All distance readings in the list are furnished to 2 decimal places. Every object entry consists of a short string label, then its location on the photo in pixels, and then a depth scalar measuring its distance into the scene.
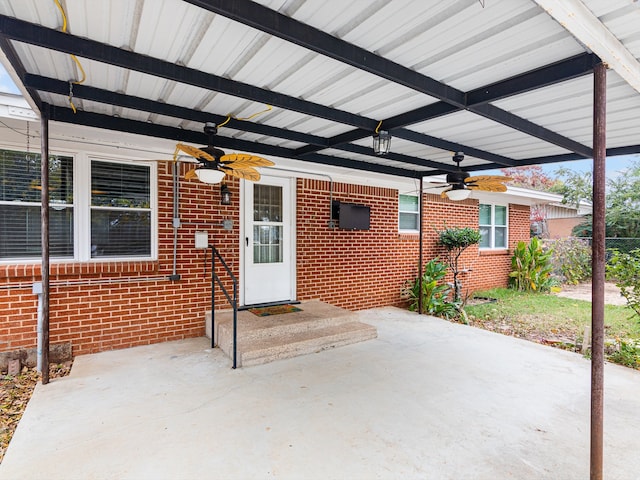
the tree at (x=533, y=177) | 19.62
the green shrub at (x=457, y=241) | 7.29
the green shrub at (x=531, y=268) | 9.10
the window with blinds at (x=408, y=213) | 7.21
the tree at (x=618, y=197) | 12.65
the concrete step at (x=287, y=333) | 3.96
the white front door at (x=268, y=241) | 5.27
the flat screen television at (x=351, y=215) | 6.00
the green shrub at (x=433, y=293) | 6.52
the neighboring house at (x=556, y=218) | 15.84
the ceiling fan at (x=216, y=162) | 3.57
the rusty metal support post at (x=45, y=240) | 3.24
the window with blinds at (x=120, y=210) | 4.17
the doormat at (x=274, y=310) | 4.98
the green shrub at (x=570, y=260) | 10.97
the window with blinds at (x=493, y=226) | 8.88
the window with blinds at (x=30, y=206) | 3.72
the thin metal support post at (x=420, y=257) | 6.40
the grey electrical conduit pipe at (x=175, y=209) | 4.56
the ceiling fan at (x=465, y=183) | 5.00
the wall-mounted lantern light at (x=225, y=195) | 4.84
